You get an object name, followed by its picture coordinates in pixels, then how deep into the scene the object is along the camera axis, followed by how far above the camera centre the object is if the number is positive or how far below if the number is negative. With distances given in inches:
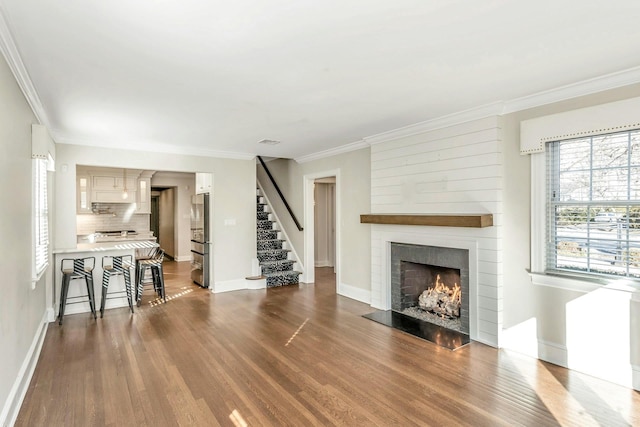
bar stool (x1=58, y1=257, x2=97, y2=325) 179.3 -31.4
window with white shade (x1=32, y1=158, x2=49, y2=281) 125.3 -1.9
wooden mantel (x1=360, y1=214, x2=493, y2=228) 139.3 -3.3
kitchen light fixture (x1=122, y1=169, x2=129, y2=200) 314.9 +25.7
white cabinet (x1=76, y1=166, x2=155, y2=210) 297.0 +24.5
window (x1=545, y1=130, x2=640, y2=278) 111.5 +2.2
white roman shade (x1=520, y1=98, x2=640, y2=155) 108.8 +29.9
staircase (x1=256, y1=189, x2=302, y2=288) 263.0 -32.0
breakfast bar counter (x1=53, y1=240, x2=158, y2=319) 185.0 -34.9
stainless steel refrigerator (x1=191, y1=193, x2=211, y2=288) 248.5 -18.6
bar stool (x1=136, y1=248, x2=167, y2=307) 214.2 -37.6
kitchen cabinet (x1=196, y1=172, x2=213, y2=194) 243.8 +22.8
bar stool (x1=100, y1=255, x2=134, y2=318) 189.4 -31.4
